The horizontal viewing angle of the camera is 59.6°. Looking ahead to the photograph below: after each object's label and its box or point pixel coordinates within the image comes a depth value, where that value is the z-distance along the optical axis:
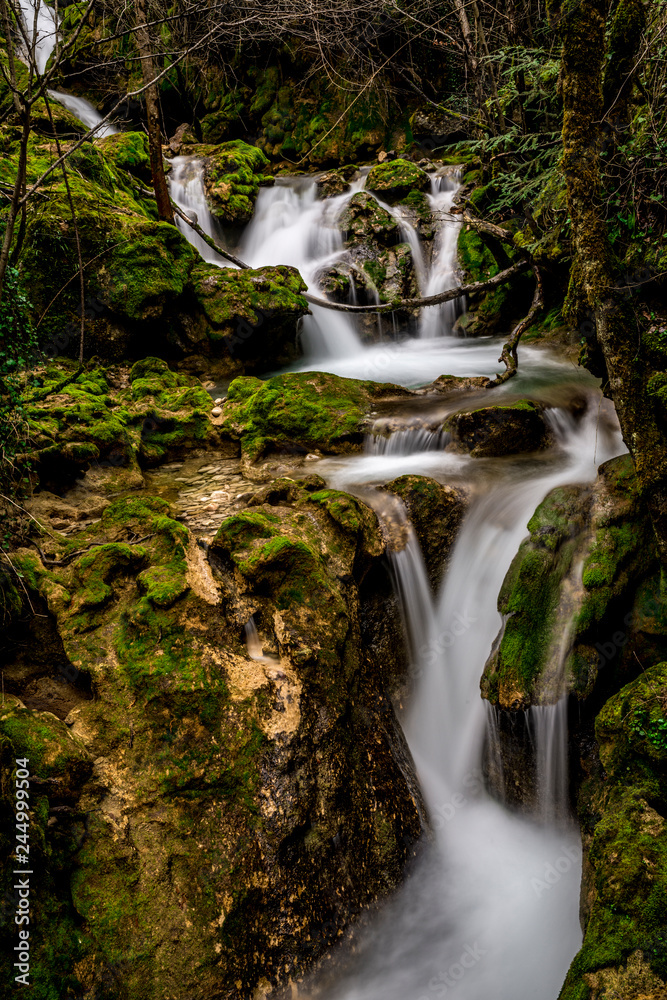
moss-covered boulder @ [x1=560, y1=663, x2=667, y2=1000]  2.36
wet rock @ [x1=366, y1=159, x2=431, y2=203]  12.65
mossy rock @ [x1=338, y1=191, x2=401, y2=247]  11.78
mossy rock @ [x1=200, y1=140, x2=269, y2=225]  12.99
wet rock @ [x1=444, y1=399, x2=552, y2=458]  6.18
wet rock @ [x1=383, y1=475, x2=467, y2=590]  5.09
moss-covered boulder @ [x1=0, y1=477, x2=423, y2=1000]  2.80
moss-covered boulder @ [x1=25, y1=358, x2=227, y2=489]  5.42
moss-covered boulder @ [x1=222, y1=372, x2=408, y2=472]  6.62
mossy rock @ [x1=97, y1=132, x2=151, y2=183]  10.65
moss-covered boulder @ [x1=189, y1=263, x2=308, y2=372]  8.46
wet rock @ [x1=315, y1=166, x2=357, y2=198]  13.46
